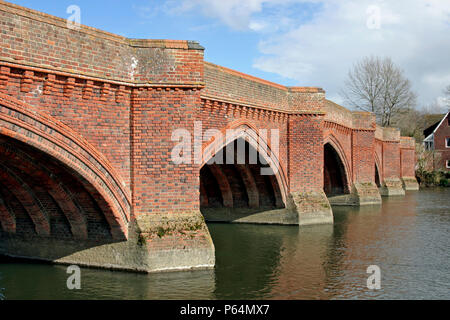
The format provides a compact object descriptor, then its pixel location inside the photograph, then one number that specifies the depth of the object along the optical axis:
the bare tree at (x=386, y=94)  48.00
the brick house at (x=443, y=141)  51.00
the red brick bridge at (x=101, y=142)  9.07
